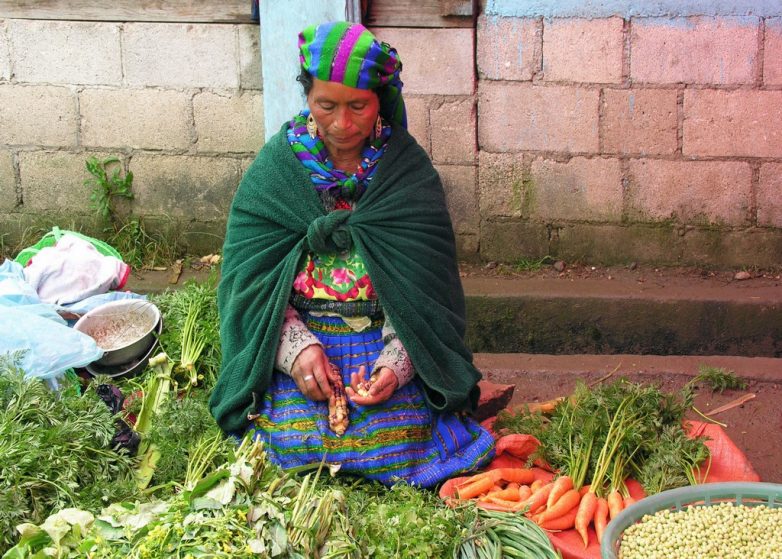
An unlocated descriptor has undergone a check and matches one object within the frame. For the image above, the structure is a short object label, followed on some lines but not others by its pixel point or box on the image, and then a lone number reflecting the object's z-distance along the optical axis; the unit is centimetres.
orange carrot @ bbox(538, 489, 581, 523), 314
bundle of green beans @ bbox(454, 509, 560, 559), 284
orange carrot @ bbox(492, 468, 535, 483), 337
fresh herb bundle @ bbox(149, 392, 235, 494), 322
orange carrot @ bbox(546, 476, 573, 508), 320
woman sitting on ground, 329
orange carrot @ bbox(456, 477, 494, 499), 325
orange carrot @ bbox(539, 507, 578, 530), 314
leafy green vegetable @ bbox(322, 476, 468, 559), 271
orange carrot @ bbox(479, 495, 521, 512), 318
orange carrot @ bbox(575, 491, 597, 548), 311
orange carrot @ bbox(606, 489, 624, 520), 320
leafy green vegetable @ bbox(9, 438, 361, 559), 247
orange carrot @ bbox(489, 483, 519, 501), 327
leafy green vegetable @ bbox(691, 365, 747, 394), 471
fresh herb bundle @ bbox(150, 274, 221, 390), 408
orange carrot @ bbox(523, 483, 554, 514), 319
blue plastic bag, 367
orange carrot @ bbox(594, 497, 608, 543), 311
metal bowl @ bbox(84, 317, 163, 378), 409
